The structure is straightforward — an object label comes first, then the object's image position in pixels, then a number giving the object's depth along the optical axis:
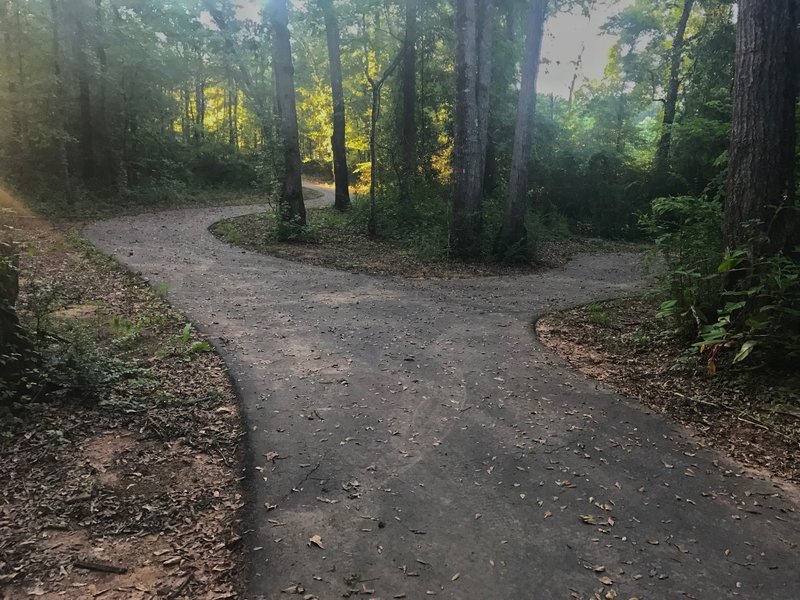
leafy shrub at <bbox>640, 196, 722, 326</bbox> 5.77
